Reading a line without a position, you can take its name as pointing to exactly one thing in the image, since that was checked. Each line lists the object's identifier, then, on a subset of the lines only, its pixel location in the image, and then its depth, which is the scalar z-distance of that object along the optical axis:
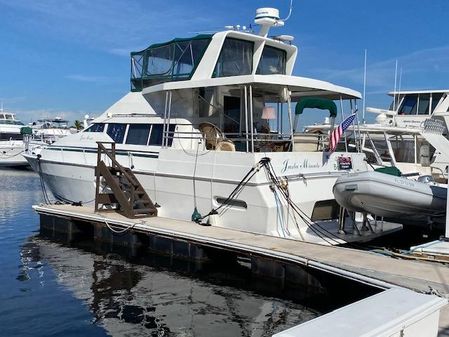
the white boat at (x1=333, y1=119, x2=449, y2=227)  10.23
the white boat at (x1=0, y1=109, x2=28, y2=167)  43.91
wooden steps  12.66
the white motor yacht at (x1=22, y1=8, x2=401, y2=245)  11.12
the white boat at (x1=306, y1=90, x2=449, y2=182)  18.16
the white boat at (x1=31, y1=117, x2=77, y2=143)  51.76
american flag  11.65
